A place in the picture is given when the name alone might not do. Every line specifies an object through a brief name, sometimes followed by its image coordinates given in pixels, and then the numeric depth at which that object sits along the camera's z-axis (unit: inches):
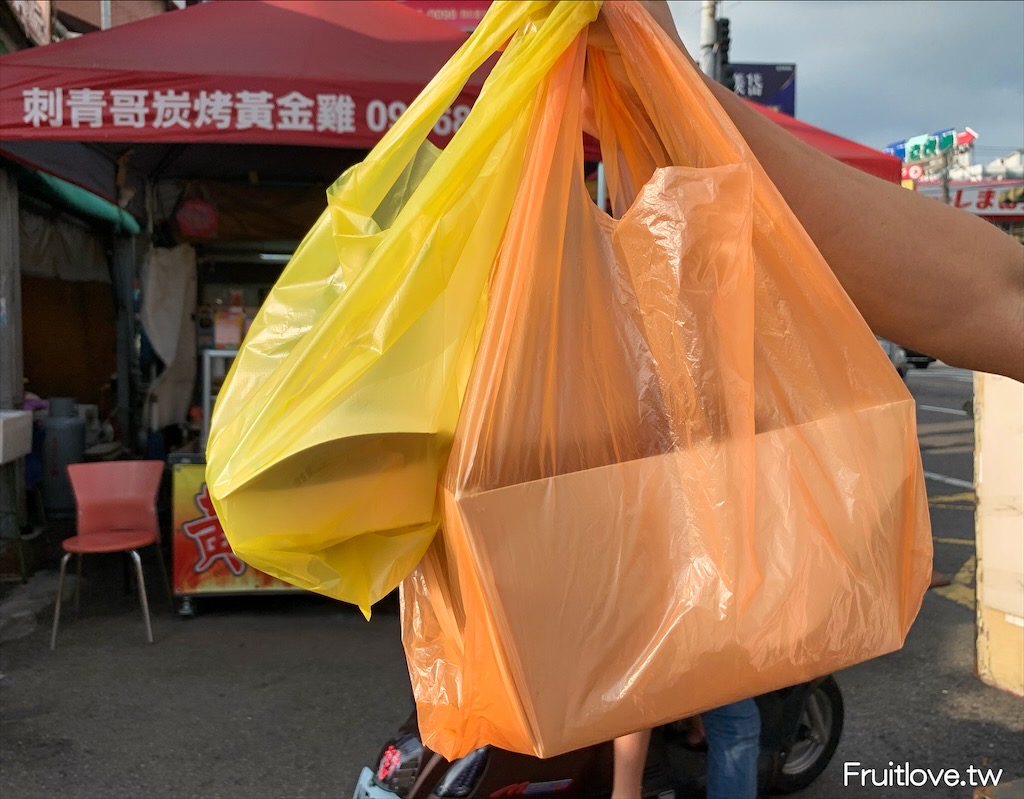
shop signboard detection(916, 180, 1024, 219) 1040.8
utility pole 364.2
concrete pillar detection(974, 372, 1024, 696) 138.5
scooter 90.6
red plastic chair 178.4
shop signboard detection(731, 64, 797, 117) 504.7
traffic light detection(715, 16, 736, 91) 349.4
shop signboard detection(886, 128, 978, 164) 1258.0
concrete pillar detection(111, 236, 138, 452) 301.3
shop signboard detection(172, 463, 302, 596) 181.2
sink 193.6
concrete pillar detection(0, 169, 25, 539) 211.9
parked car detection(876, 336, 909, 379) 694.6
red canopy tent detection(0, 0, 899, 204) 152.9
